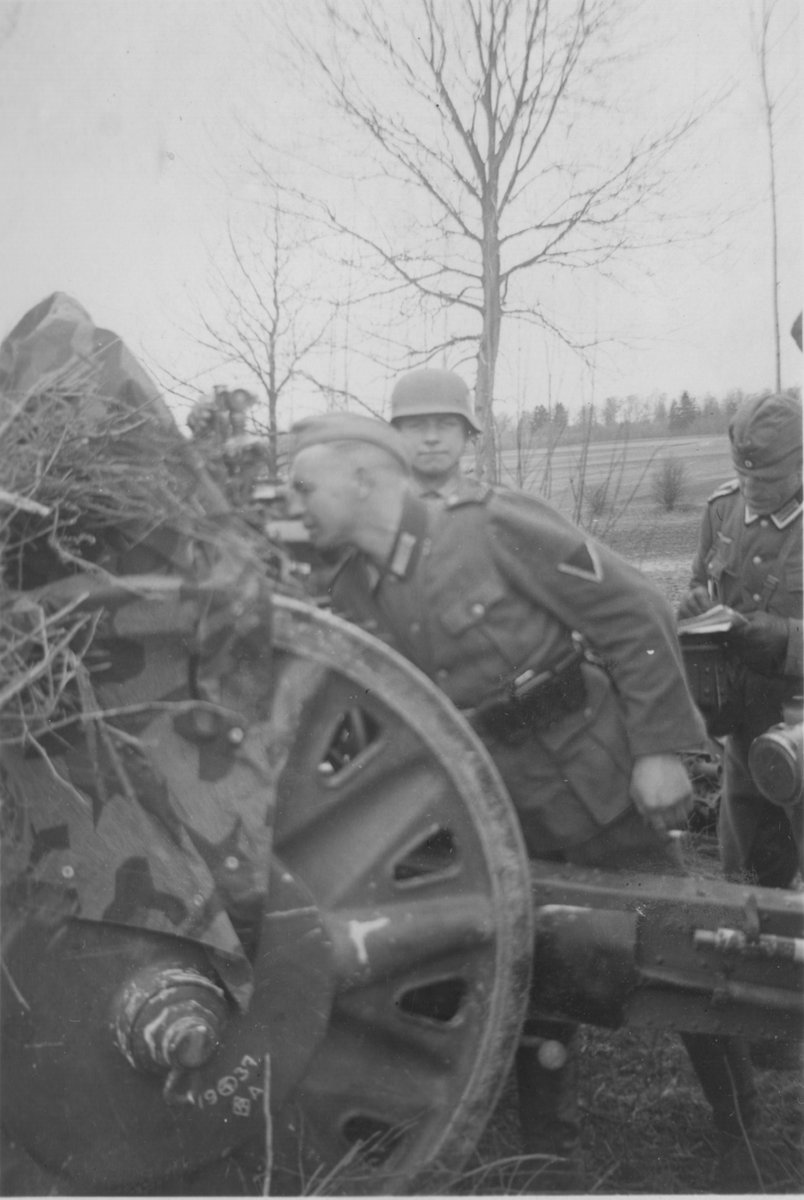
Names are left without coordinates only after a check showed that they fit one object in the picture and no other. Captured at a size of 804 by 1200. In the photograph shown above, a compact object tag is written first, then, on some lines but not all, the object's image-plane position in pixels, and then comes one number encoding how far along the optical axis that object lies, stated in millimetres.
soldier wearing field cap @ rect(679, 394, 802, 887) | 3211
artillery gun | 2018
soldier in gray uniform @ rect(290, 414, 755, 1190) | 2428
